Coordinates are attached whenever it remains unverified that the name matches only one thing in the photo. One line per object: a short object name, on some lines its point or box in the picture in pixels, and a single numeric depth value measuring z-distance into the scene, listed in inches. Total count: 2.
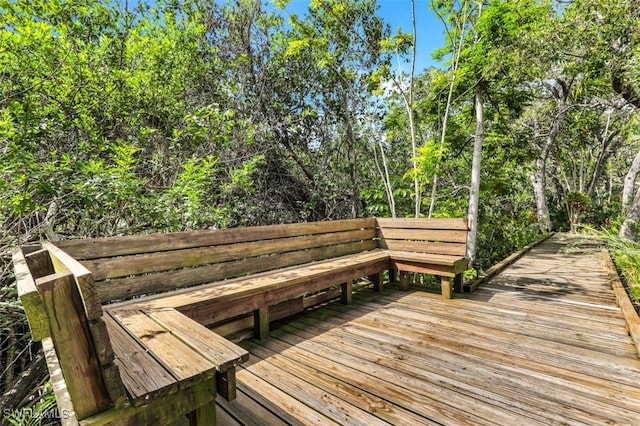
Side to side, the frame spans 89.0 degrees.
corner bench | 44.2
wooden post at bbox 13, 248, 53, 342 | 42.5
